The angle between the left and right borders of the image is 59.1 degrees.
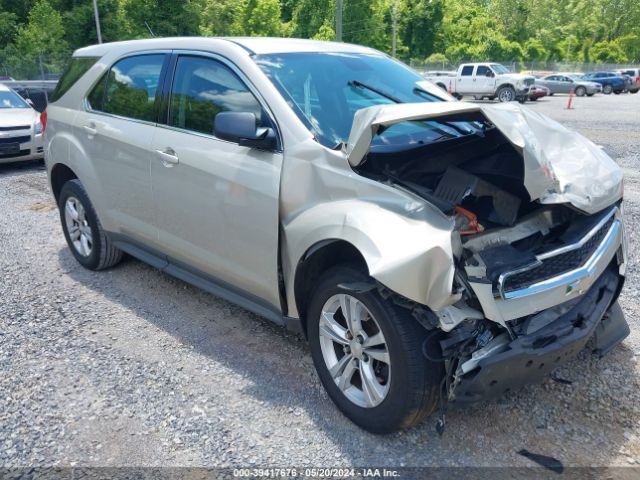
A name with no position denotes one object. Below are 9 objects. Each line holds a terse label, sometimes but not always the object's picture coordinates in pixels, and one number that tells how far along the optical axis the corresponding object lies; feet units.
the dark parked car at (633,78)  126.72
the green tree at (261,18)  156.97
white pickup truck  91.97
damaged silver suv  8.17
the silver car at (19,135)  32.37
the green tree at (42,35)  129.40
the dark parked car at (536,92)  94.12
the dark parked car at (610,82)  124.26
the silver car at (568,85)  113.91
